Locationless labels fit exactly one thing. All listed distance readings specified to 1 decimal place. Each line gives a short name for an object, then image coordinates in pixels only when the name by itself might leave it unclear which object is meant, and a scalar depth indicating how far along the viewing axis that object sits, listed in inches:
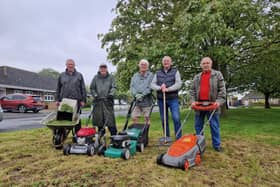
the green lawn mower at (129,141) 132.6
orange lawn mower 112.4
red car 636.7
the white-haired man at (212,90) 149.0
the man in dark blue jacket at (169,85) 162.4
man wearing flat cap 168.2
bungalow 915.3
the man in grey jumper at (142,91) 163.9
